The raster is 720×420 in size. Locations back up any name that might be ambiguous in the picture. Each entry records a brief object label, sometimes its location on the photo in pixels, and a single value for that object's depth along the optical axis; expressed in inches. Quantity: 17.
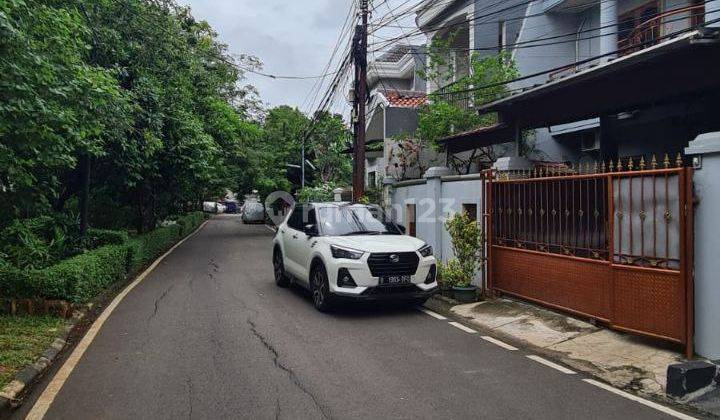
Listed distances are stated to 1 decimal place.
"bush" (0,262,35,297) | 319.6
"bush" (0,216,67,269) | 412.5
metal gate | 247.8
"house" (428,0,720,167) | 417.0
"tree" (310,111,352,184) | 1353.3
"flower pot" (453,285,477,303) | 378.3
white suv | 331.3
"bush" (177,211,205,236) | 1142.1
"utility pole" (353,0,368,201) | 582.6
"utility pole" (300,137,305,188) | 1360.4
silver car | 1676.9
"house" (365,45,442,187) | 741.3
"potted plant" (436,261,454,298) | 382.9
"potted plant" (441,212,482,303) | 380.2
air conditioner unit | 573.3
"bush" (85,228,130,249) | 527.9
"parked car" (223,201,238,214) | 3181.8
